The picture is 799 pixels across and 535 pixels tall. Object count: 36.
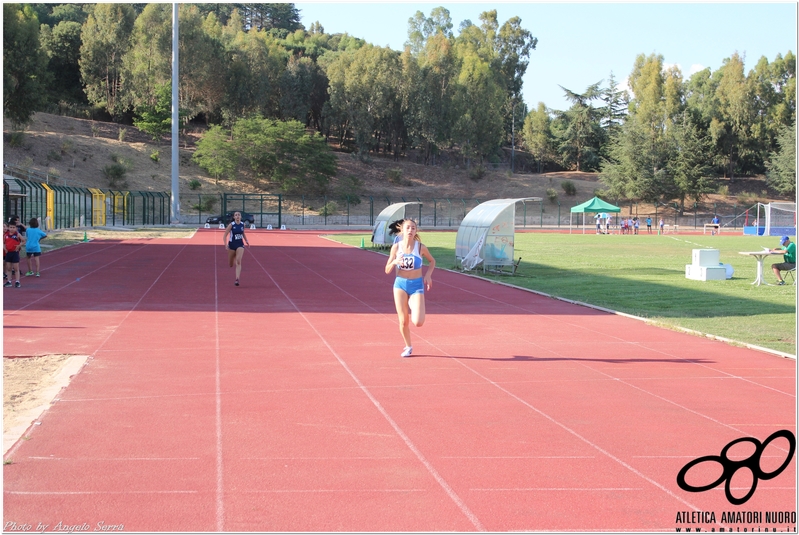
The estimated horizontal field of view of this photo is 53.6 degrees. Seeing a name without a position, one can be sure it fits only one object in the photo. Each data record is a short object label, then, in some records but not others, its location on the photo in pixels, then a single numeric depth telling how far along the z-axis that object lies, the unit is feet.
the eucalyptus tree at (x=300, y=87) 298.76
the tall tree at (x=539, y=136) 329.74
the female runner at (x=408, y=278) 34.35
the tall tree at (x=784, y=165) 275.59
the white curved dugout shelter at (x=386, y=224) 119.44
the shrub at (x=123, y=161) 240.94
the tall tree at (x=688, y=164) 269.23
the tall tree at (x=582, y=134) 326.98
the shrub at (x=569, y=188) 284.61
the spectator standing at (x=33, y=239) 66.18
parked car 197.77
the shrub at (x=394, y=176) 281.74
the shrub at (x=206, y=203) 225.56
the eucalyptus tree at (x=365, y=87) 283.18
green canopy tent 187.81
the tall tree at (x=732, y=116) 302.45
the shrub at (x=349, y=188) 250.72
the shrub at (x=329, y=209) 235.48
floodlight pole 186.91
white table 71.82
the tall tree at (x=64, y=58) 287.48
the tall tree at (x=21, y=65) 199.93
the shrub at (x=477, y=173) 295.89
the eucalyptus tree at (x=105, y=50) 274.16
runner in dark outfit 63.87
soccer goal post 200.34
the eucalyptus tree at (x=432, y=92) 283.59
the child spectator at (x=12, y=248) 59.52
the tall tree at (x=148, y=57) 269.23
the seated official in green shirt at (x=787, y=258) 72.69
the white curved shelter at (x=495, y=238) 80.59
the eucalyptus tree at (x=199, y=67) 268.21
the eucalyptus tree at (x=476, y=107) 285.74
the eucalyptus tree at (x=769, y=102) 300.61
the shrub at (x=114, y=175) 232.12
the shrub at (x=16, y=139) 230.93
